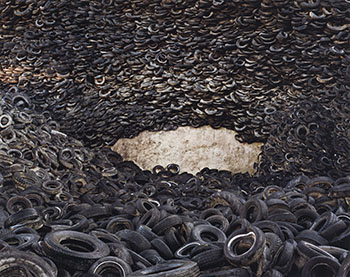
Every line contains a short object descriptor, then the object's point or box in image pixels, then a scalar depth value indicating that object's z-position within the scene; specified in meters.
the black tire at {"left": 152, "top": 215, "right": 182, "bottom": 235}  4.50
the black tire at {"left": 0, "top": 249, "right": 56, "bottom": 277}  3.14
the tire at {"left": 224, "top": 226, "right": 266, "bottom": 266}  3.37
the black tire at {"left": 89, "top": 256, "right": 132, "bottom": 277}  3.39
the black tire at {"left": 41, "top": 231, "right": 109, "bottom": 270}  3.44
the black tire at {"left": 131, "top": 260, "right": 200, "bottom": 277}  3.19
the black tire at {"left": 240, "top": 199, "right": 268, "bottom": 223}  4.84
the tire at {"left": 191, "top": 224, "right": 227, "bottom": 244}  4.18
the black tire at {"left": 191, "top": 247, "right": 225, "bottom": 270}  3.54
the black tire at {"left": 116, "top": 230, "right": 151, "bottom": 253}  4.04
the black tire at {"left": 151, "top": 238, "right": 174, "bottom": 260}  3.93
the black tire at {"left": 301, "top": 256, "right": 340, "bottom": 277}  3.31
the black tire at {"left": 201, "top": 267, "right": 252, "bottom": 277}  3.34
